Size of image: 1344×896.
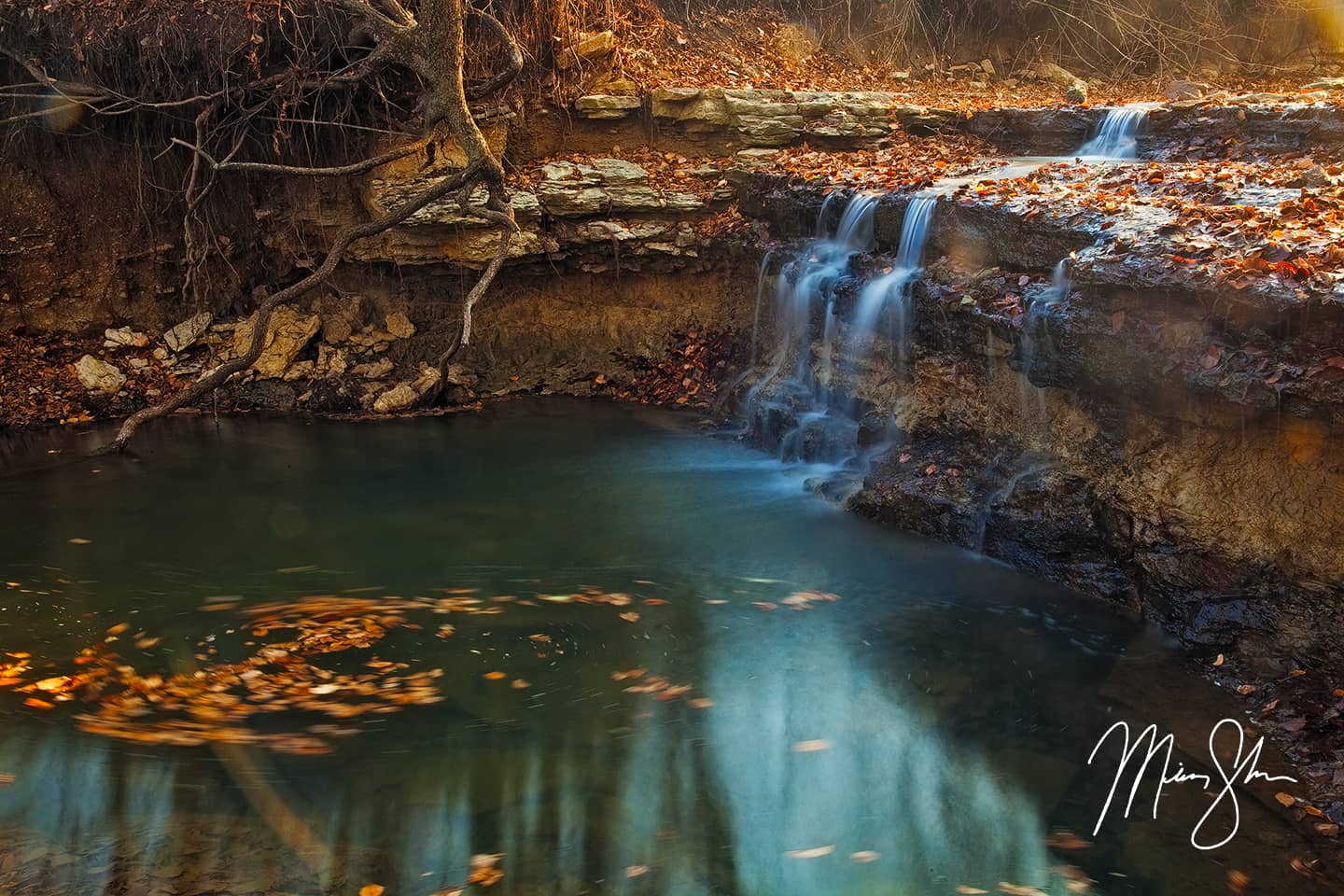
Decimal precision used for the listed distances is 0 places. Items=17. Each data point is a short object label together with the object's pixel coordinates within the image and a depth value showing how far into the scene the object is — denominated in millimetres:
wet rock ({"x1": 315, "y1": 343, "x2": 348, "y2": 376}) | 11750
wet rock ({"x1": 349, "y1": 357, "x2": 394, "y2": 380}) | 11758
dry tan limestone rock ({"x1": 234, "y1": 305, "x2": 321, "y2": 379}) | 11688
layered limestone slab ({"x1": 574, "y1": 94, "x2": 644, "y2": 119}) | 12148
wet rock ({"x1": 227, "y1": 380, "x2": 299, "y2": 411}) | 11570
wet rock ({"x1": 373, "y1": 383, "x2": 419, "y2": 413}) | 11366
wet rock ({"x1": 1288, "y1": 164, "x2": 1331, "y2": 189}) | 7691
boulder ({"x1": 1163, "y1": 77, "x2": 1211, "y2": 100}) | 13341
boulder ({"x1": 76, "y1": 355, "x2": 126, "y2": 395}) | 11211
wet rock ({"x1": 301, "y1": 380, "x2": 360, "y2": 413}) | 11477
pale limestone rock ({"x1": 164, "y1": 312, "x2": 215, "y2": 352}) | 11711
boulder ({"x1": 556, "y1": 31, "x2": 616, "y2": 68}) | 12031
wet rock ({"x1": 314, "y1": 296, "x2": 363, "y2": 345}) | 11945
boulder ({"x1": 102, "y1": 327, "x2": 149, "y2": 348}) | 11664
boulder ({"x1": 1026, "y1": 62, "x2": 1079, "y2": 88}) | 15266
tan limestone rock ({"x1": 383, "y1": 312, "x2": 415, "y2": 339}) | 12008
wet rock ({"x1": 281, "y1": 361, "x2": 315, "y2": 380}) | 11711
